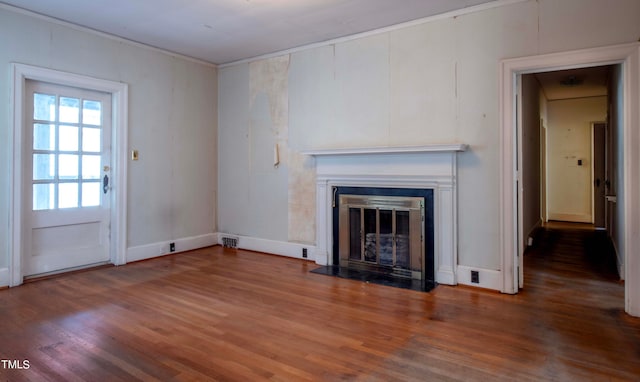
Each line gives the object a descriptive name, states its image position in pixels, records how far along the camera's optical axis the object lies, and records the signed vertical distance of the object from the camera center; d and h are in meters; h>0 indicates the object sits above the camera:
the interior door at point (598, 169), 7.66 +0.50
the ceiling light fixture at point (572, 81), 6.30 +1.92
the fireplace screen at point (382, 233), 3.92 -0.44
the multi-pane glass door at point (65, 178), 3.90 +0.19
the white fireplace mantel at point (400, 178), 3.72 +0.17
